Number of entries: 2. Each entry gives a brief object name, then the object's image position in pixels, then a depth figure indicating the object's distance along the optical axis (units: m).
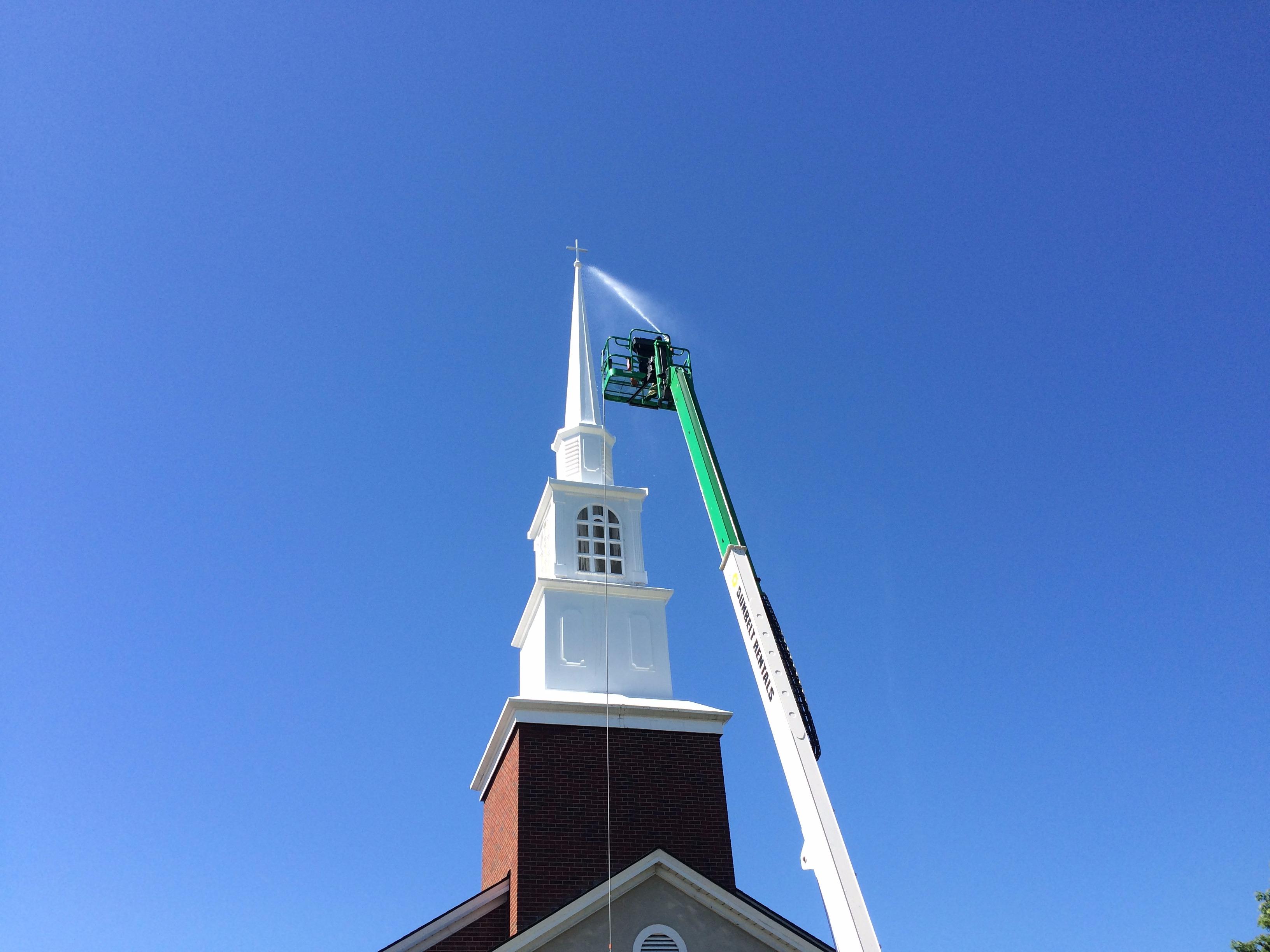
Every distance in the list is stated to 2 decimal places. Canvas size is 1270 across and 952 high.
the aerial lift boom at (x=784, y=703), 11.01
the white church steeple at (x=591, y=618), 18.97
